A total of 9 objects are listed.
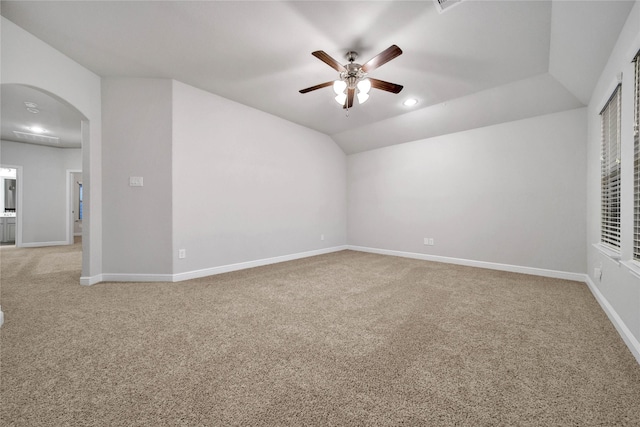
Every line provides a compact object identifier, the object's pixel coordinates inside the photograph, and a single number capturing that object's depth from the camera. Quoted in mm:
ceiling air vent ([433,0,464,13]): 1984
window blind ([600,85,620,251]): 2287
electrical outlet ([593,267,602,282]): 2610
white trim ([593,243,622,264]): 2100
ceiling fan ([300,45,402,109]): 2445
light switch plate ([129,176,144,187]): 3288
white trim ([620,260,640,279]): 1691
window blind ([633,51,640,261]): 1819
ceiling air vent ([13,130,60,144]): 5547
